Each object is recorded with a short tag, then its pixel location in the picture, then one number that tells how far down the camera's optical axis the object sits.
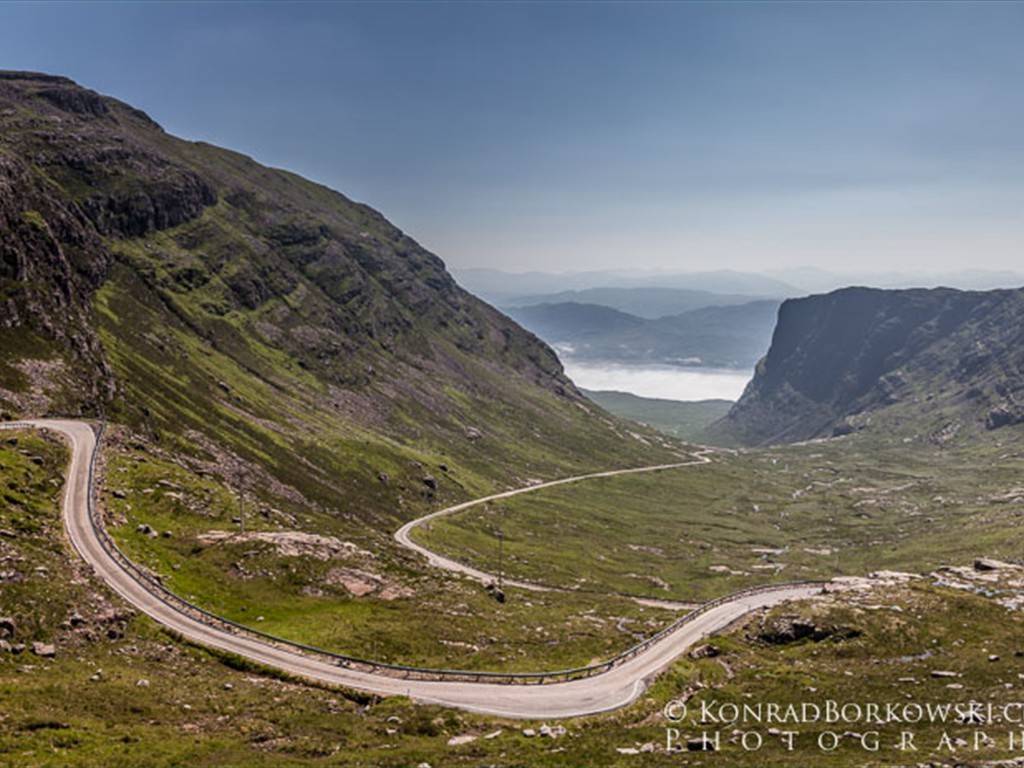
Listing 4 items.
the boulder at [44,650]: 49.94
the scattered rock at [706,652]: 77.01
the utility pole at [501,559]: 162.10
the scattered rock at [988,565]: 113.09
